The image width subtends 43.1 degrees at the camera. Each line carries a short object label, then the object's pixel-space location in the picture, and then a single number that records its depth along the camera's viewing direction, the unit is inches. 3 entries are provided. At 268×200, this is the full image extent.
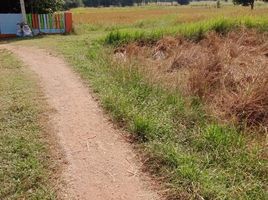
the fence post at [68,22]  592.2
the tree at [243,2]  1519.9
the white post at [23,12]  542.2
